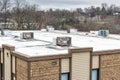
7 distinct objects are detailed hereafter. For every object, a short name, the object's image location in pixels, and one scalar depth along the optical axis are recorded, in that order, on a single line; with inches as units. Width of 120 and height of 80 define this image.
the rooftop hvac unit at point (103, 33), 1151.6
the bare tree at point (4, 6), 2807.1
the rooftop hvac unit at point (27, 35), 984.2
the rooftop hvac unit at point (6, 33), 1151.0
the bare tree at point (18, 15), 2499.9
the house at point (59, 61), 619.8
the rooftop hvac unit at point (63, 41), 784.9
